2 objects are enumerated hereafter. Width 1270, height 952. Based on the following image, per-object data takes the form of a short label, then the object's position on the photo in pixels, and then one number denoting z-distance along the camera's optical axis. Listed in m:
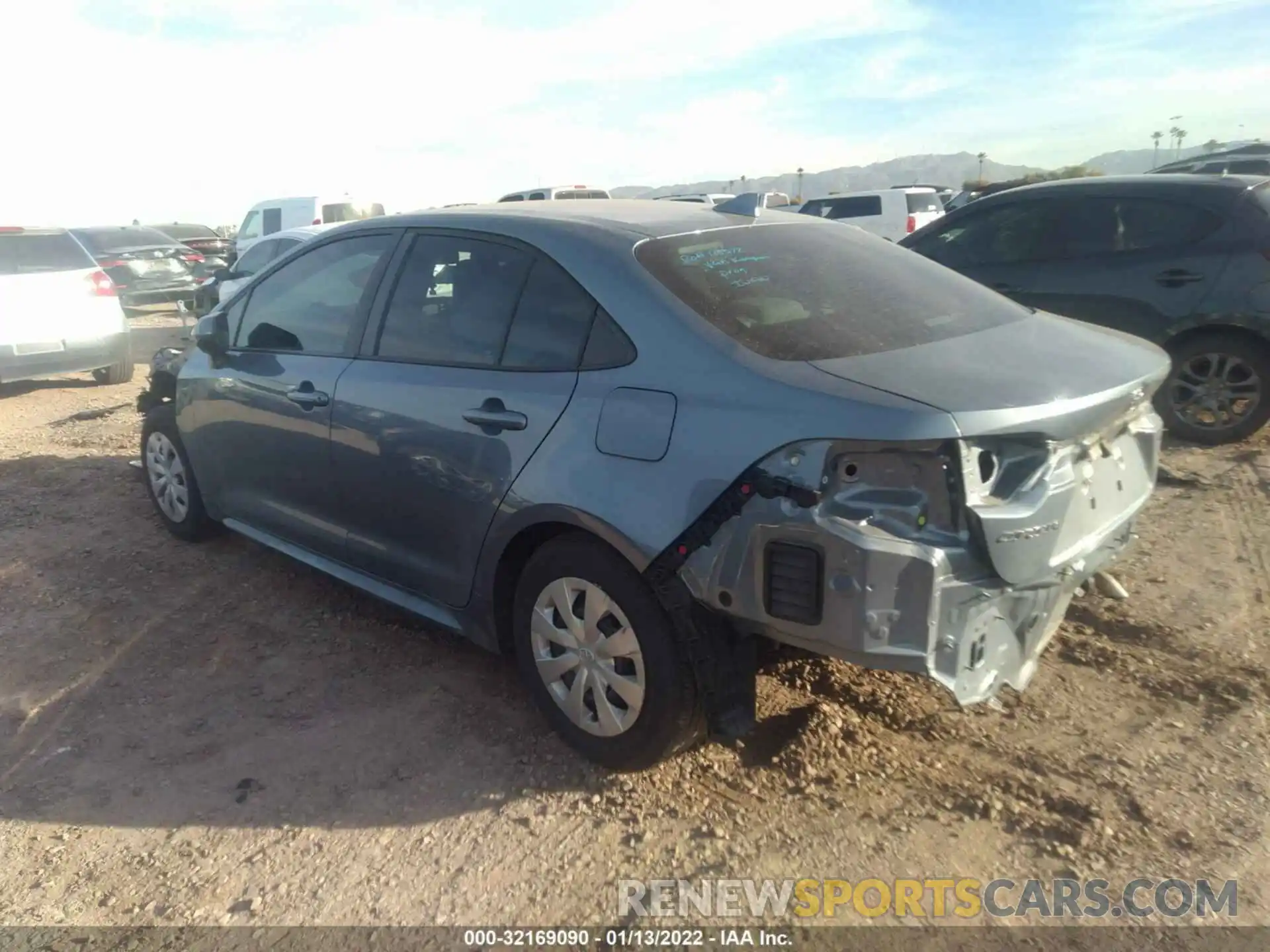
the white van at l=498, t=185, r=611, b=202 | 19.05
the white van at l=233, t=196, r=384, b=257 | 16.55
